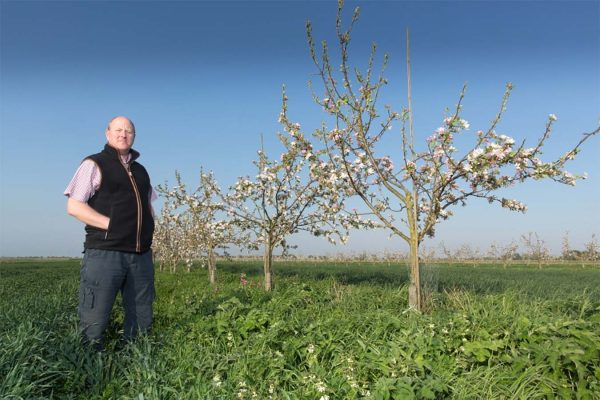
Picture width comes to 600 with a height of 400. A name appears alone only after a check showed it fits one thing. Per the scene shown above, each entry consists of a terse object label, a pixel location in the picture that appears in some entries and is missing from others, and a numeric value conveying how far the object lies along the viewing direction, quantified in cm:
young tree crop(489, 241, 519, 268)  5653
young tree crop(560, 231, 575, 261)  5906
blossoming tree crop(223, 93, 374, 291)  1082
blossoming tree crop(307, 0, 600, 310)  656
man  466
